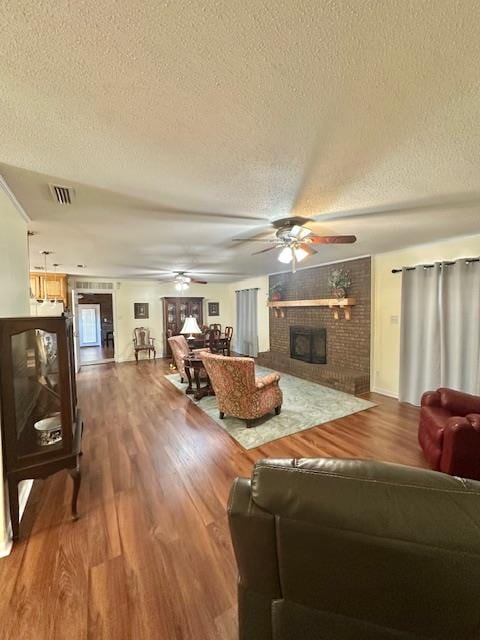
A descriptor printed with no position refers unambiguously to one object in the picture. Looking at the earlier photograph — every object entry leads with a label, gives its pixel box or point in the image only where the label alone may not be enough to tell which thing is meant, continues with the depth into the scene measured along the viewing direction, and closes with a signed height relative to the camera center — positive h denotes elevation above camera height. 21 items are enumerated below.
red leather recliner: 2.12 -1.06
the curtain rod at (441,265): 3.38 +0.62
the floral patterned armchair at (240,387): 3.23 -0.99
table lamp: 5.00 -0.28
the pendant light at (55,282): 5.25 +0.73
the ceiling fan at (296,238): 2.53 +0.72
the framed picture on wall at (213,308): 8.97 +0.12
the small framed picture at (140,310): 7.82 +0.09
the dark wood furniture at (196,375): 4.59 -1.15
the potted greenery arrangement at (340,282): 4.98 +0.54
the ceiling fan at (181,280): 5.88 +0.73
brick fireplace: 4.75 -0.47
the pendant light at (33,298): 5.12 +0.33
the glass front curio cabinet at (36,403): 1.67 -0.64
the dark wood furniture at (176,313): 7.97 -0.01
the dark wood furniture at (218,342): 6.52 -0.76
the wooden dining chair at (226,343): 6.67 -0.80
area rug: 3.17 -1.46
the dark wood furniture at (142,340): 7.68 -0.80
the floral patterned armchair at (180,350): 5.09 -0.75
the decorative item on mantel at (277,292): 6.67 +0.49
